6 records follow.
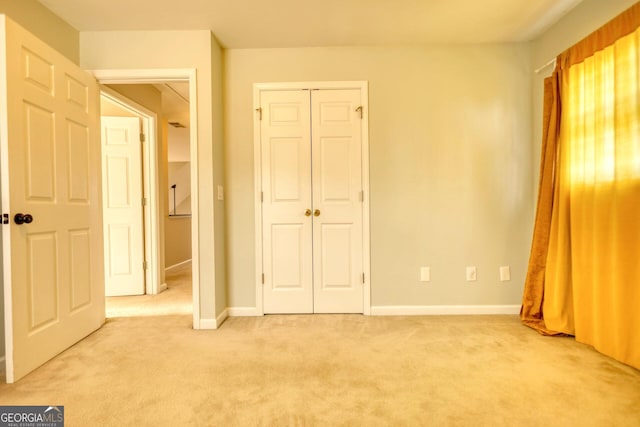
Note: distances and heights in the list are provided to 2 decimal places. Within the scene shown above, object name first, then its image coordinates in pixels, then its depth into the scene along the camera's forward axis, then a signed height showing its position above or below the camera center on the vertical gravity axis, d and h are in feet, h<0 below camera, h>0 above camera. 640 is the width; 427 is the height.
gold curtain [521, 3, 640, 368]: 6.01 +0.07
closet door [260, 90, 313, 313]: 9.29 +0.15
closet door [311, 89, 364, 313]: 9.27 +0.19
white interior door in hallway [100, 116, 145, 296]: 11.82 +0.22
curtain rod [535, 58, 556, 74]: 8.05 +3.77
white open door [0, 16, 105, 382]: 5.67 +0.17
